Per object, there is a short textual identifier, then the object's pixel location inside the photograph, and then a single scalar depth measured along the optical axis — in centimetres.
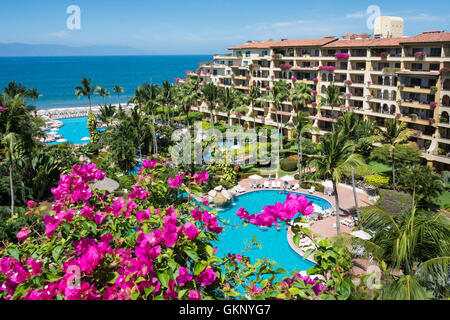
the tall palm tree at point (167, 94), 7150
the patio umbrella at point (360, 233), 2378
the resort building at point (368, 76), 4581
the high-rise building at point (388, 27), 5934
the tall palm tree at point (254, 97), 6681
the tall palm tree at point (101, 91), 8116
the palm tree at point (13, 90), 6247
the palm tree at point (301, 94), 5947
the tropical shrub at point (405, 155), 4319
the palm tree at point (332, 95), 5306
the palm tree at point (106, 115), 6831
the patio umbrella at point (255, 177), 4528
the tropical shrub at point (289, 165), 4926
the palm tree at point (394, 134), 3606
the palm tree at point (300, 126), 4363
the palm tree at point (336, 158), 2669
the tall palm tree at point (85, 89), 7552
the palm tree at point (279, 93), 5912
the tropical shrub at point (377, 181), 4044
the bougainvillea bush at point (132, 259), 493
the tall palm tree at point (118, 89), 8902
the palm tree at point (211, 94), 6284
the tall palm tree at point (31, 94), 6736
